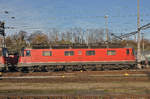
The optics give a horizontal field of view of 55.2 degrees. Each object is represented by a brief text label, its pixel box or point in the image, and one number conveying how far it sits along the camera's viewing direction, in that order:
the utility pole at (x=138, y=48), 19.36
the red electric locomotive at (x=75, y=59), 18.42
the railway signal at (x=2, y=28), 20.50
